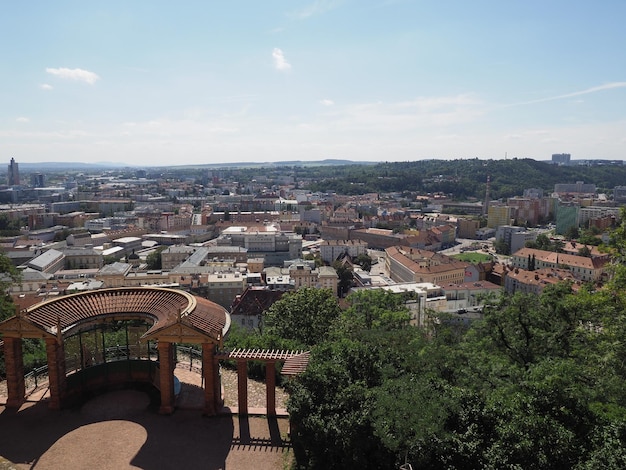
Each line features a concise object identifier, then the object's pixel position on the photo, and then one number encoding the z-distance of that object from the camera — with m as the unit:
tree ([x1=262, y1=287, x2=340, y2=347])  28.56
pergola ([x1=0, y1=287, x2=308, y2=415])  18.20
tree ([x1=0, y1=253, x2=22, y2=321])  26.03
